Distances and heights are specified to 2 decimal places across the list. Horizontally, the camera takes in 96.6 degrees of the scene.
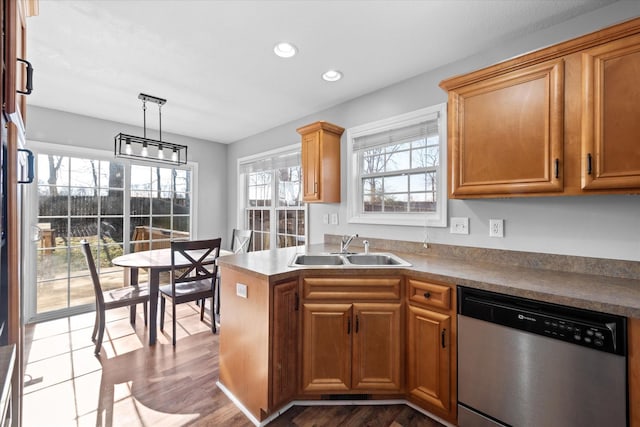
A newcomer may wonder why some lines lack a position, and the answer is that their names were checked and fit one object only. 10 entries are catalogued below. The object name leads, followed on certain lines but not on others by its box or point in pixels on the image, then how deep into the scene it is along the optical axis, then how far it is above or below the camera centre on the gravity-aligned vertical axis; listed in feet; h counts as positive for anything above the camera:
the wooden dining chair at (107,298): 8.07 -2.65
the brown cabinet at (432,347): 5.38 -2.65
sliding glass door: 10.59 -0.39
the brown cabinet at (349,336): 6.04 -2.64
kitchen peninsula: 5.51 -2.38
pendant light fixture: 8.97 +2.31
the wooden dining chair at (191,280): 8.70 -2.18
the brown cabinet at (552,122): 4.56 +1.69
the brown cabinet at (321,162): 9.52 +1.74
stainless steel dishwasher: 3.90 -2.33
